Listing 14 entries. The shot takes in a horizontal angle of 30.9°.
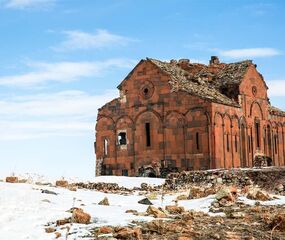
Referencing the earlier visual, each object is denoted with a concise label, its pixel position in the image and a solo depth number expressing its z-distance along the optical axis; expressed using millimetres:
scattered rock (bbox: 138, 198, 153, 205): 13602
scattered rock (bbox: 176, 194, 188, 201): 15638
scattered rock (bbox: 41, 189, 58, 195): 13902
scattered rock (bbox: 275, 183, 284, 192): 19430
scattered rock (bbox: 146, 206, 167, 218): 10212
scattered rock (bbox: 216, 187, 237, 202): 13207
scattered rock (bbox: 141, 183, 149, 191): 23197
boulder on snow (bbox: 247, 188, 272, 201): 14251
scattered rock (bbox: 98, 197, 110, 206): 12568
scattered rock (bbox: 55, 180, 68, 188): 18538
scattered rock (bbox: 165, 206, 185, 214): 11094
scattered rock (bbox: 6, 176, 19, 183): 17066
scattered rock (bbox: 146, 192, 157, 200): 16244
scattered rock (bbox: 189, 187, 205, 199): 15523
